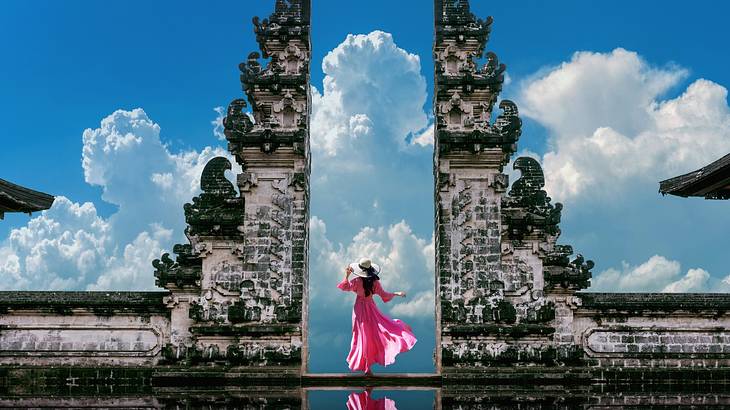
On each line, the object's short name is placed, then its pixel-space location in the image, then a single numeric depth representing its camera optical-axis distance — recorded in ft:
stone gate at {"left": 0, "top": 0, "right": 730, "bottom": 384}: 50.96
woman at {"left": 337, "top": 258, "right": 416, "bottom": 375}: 47.93
